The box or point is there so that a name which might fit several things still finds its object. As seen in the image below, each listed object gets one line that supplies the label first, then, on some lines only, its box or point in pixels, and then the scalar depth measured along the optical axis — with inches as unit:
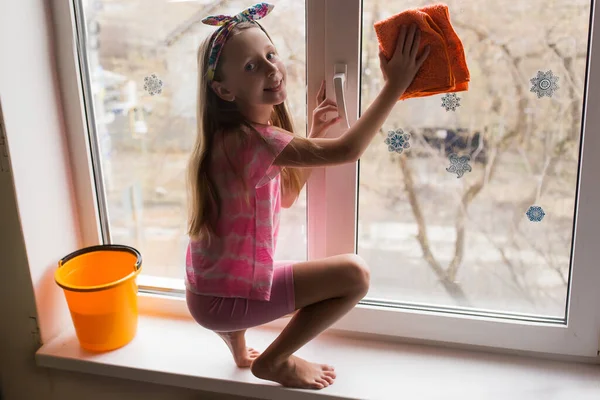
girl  38.6
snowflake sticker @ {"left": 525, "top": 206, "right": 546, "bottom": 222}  44.3
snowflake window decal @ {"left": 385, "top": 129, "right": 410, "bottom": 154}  45.0
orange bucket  47.8
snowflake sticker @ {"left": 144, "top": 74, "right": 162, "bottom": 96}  49.6
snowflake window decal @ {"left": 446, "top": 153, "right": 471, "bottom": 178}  44.3
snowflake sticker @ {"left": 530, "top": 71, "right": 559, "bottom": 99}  41.2
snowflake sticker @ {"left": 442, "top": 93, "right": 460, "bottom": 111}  42.9
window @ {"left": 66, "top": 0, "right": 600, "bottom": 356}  41.5
